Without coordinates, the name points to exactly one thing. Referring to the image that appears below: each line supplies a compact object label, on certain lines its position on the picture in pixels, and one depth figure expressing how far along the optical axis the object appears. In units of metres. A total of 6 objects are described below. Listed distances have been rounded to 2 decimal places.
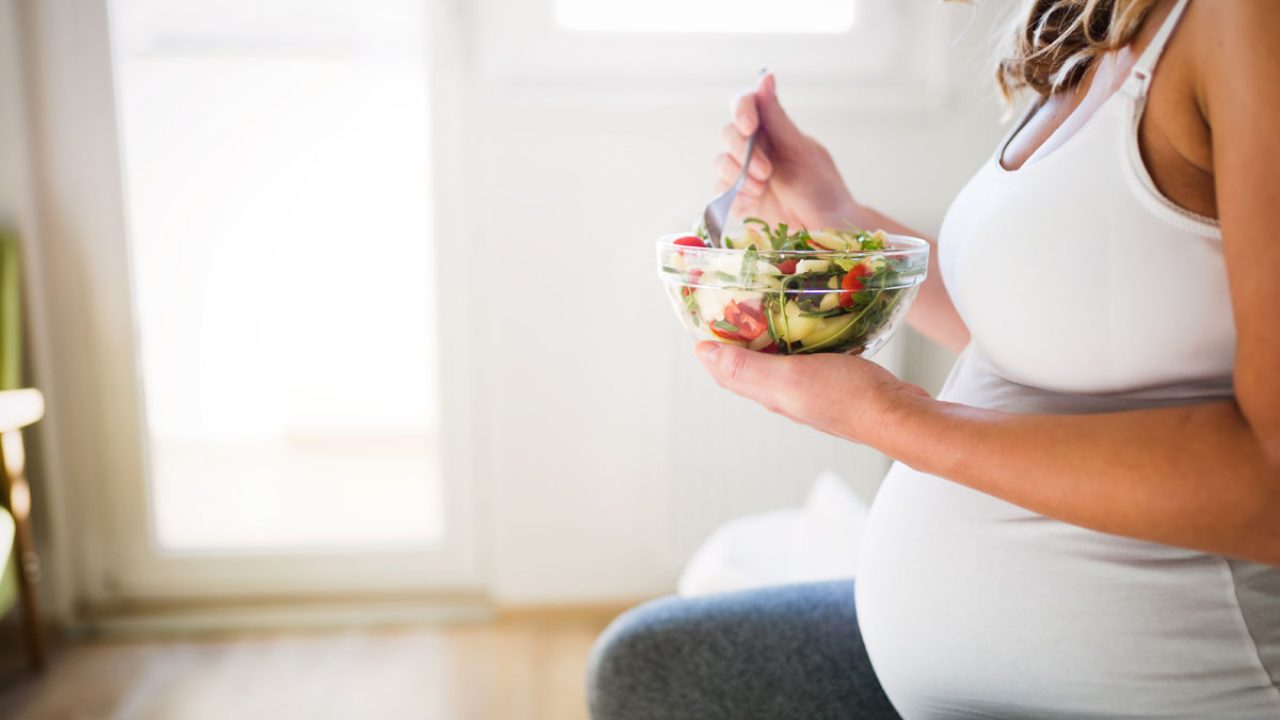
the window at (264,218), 1.91
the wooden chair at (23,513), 1.54
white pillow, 1.62
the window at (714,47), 1.85
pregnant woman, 0.49
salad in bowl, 0.63
